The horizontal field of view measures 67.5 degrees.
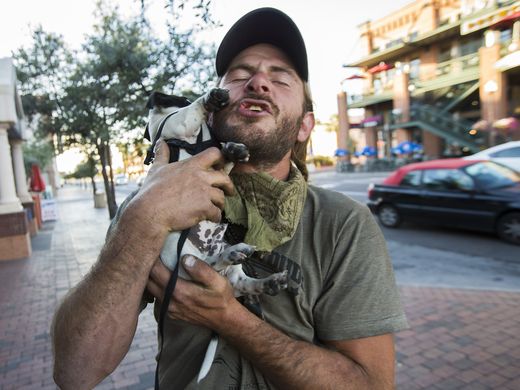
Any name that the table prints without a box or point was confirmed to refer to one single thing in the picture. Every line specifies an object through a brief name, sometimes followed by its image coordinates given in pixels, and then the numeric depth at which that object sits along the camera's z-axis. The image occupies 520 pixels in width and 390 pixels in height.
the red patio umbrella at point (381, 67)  30.72
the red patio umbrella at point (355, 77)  32.47
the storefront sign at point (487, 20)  21.36
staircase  23.33
